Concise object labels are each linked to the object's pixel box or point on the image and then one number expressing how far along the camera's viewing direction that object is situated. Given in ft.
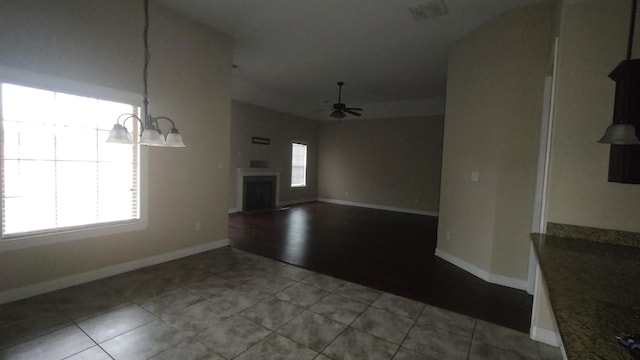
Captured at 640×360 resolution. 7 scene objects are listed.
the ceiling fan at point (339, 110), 19.83
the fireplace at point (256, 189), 23.72
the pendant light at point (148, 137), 7.32
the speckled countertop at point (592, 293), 2.62
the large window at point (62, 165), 8.11
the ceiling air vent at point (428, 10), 9.99
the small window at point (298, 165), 29.96
